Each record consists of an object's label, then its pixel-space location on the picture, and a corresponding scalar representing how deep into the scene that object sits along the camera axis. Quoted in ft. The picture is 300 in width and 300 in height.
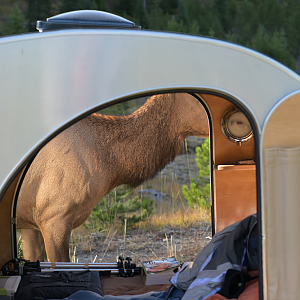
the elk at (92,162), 26.58
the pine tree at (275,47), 108.17
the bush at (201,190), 45.32
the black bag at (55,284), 18.08
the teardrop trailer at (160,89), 10.93
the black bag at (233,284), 14.28
